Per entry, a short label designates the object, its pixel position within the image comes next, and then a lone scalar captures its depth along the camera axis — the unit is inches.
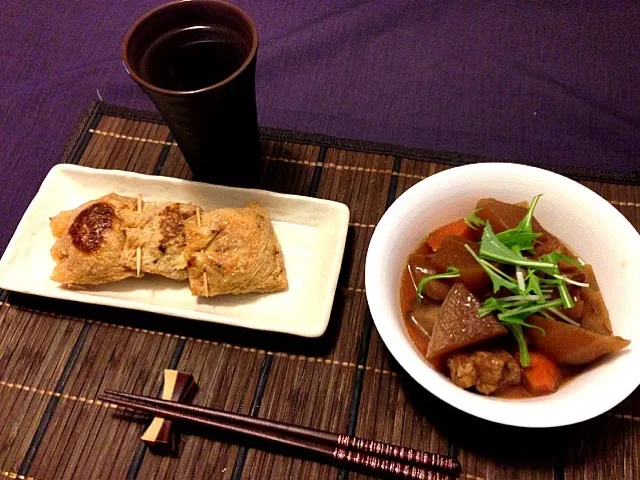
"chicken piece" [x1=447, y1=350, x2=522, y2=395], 13.3
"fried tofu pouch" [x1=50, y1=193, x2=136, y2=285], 16.2
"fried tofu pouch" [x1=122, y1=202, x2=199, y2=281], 16.3
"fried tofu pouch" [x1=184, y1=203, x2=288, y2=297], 16.0
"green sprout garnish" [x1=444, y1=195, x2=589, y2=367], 13.6
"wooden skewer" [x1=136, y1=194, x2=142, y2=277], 16.2
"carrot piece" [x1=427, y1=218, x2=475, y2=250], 15.7
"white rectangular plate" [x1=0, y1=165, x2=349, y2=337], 16.1
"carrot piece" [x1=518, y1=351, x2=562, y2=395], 13.6
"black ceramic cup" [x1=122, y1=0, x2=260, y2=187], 15.3
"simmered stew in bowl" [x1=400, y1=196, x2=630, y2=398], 13.5
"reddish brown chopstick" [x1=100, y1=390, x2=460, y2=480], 13.8
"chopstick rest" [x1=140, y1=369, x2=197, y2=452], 14.6
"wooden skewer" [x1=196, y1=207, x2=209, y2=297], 16.0
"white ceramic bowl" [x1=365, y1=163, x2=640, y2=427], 12.8
